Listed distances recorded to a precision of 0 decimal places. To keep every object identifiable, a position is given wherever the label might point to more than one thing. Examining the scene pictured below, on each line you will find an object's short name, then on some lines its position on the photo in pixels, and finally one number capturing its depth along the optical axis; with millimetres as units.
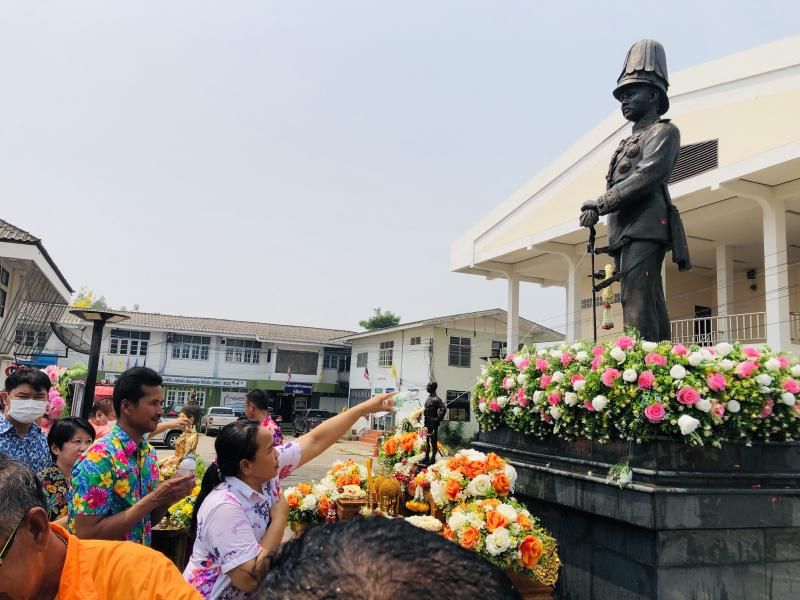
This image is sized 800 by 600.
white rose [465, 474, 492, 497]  3951
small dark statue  5453
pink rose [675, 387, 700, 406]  3537
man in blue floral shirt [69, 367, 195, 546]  2682
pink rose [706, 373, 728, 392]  3641
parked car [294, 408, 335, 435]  31297
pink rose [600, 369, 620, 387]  3871
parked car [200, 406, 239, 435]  29466
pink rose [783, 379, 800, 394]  3699
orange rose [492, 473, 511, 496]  4000
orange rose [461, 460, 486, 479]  4066
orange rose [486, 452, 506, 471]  4113
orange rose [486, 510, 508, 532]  3518
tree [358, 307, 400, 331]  42750
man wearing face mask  4191
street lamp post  8711
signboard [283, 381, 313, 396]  36406
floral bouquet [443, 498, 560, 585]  3452
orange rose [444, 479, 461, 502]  4035
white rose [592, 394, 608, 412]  3852
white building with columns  11914
